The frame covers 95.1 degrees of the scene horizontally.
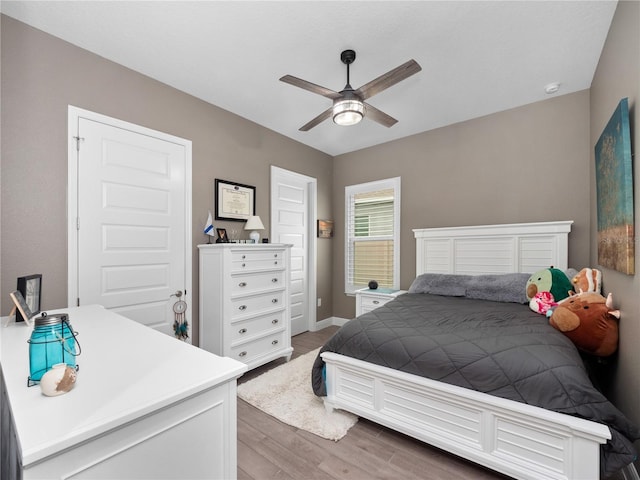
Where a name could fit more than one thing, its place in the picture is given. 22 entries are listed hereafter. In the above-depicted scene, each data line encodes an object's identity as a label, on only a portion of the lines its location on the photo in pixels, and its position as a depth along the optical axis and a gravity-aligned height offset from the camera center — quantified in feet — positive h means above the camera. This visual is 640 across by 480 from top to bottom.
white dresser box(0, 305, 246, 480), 2.03 -1.34
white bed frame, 4.34 -3.22
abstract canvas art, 4.91 +0.86
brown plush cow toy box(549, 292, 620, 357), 5.67 -1.64
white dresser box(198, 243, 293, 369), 8.52 -1.90
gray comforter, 4.27 -2.10
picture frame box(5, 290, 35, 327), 4.46 -1.05
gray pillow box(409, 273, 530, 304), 8.88 -1.49
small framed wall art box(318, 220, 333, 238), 14.49 +0.62
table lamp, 10.34 +0.54
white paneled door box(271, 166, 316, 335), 12.67 +0.47
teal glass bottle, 2.66 -0.97
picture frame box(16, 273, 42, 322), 4.86 -0.86
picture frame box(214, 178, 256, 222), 9.96 +1.47
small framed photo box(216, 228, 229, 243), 9.54 +0.18
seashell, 2.43 -1.17
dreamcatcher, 8.71 -2.36
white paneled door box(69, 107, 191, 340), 7.12 +0.61
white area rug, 6.55 -4.14
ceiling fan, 6.06 +3.42
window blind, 13.33 +0.33
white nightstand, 11.54 -2.30
